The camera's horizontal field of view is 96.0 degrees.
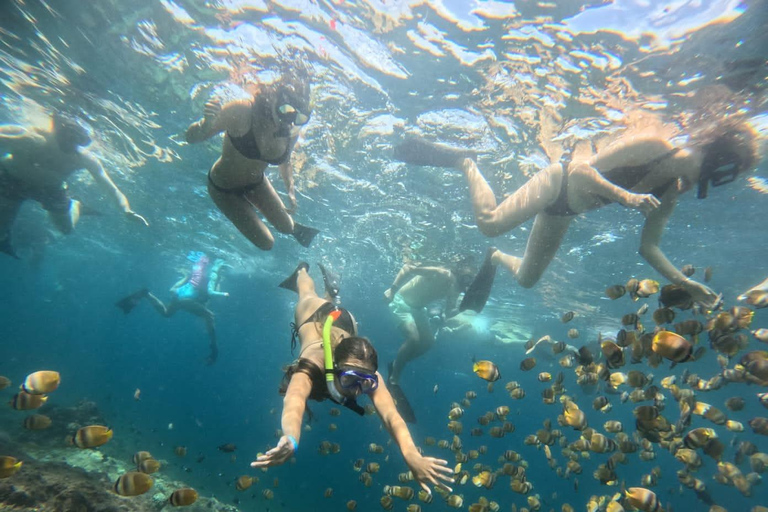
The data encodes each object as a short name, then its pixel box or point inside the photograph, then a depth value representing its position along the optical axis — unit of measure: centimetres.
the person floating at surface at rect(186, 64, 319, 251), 522
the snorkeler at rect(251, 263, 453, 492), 322
